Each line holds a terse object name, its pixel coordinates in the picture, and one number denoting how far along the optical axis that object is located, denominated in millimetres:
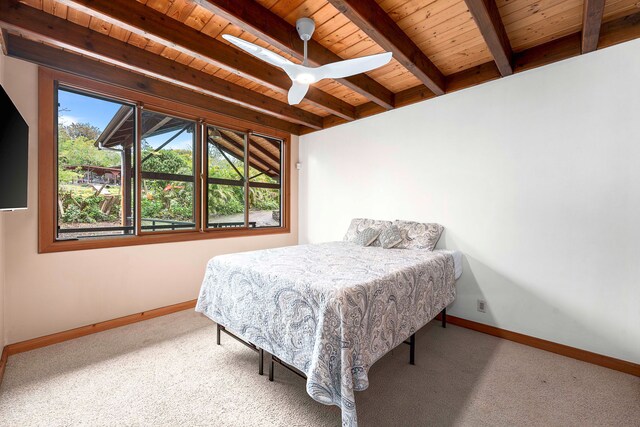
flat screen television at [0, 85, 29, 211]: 1581
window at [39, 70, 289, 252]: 2619
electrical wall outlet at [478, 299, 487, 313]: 2863
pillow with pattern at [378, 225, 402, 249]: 3102
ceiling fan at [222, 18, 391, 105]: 1841
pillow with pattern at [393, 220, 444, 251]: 3045
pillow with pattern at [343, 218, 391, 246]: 3473
